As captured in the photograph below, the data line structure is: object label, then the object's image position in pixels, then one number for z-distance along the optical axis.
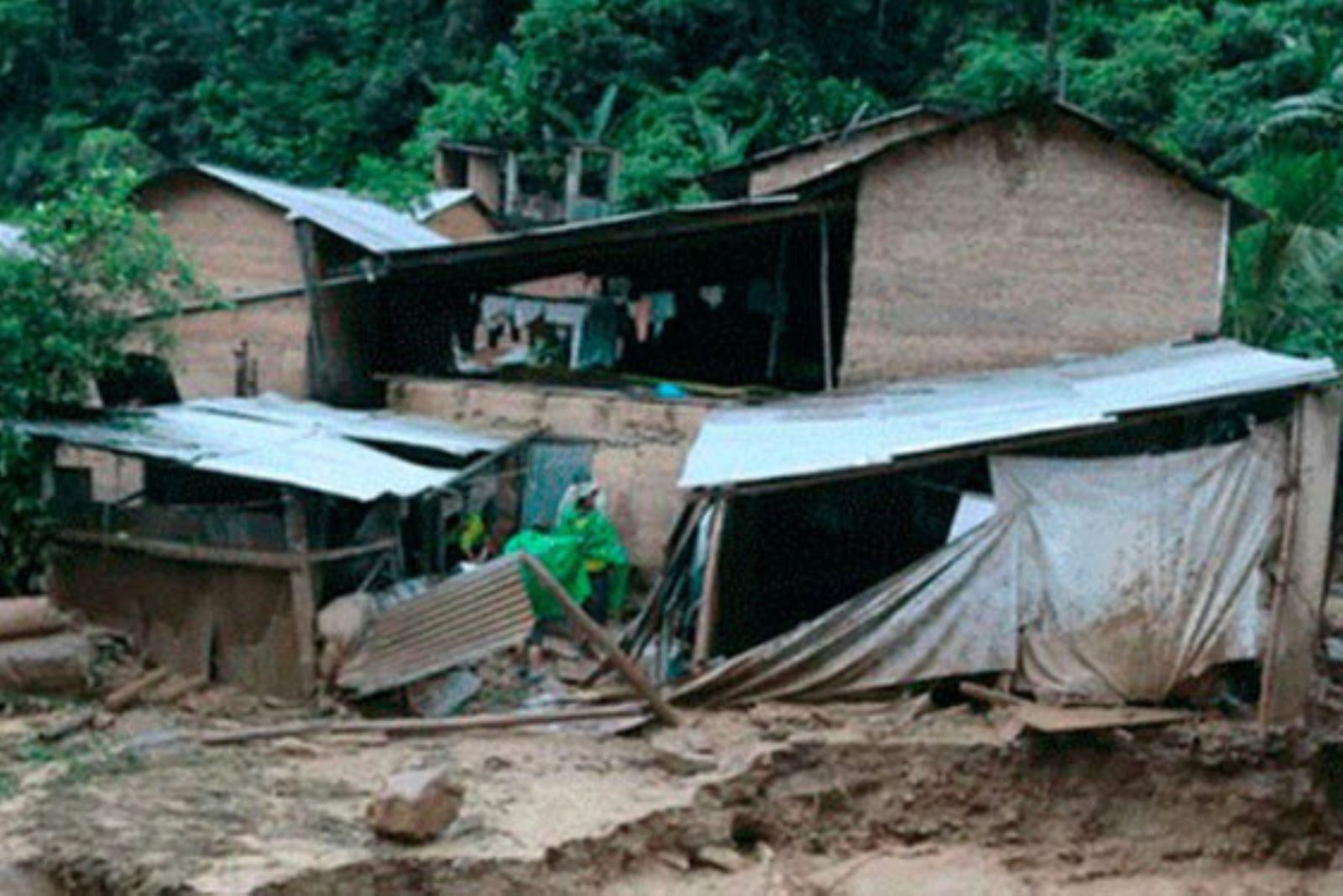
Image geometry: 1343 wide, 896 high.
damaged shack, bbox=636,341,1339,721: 9.66
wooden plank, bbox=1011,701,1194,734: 9.42
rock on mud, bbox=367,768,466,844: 7.60
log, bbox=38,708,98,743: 9.33
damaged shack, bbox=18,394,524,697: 10.88
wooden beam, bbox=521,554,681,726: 9.40
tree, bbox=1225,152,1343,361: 16.16
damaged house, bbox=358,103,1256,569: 13.56
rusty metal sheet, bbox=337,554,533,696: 10.33
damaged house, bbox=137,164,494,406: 15.55
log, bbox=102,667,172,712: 10.32
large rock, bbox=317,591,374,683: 10.89
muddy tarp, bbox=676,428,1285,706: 9.77
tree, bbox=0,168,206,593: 10.68
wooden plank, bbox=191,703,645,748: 9.43
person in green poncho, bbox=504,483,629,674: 12.16
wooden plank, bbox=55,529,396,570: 10.89
